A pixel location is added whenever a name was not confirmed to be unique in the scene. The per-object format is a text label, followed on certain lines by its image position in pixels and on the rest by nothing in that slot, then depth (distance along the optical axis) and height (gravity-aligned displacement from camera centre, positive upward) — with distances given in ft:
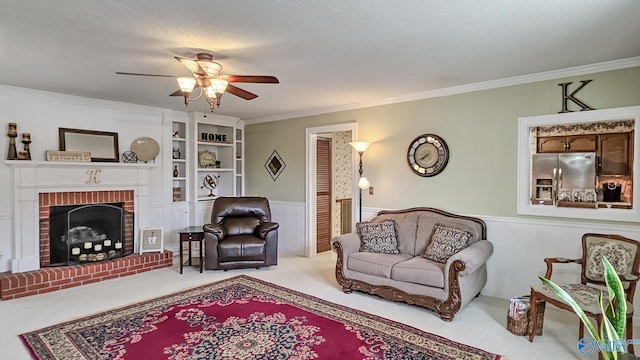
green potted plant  5.43 -2.33
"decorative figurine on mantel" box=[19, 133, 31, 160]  14.63 +1.48
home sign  21.56 +2.60
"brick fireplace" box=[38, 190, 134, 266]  14.99 -1.01
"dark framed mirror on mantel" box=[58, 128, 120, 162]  15.88 +1.72
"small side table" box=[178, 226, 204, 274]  16.63 -2.69
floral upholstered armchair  9.02 -2.64
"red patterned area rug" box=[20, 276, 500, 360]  9.09 -4.43
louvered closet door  20.73 -0.87
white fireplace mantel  14.28 -0.24
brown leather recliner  16.22 -2.71
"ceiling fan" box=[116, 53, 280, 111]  9.54 +2.77
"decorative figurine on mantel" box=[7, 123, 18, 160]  14.32 +1.57
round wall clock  14.68 +1.03
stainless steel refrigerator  18.74 +0.34
